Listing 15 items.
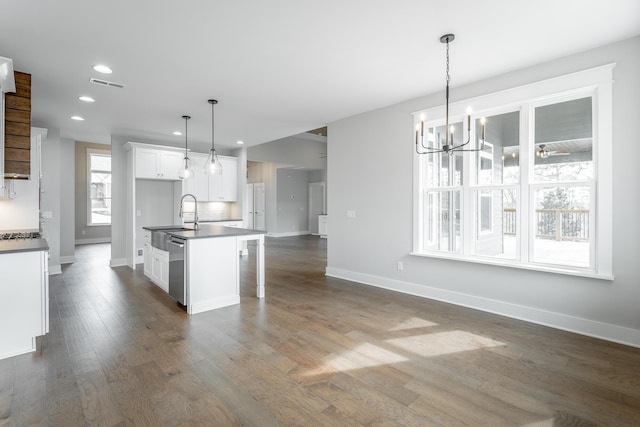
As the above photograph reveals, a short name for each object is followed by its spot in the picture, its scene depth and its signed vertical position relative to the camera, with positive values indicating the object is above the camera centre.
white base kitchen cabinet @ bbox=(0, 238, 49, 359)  2.63 -0.72
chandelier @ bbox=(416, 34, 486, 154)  2.72 +1.53
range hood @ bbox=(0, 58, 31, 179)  3.26 +0.87
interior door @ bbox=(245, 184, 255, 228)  13.25 +0.22
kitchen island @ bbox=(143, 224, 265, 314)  3.75 -0.67
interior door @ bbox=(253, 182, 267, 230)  12.73 +0.29
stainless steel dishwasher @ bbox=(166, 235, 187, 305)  3.83 -0.71
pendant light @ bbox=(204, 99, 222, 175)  4.55 +0.67
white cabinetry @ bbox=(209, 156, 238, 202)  7.76 +0.72
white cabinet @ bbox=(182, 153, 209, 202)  7.29 +0.70
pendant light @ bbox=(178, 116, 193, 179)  4.86 +0.62
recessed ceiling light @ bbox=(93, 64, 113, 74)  3.37 +1.52
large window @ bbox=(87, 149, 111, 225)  9.90 +0.80
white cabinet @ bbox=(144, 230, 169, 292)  4.44 -0.79
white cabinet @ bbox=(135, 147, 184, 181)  6.54 +1.02
